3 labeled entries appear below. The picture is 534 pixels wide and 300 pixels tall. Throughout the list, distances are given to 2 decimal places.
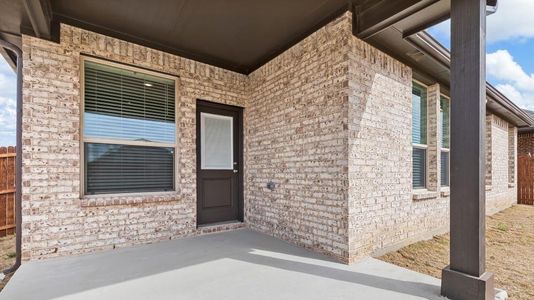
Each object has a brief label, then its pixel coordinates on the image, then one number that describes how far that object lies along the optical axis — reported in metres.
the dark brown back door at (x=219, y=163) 4.44
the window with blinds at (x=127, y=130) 3.55
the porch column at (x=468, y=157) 2.16
